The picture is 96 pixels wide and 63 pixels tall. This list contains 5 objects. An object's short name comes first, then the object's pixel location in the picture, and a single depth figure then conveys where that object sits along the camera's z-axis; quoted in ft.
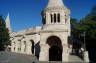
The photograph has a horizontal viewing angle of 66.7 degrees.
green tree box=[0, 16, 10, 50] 51.41
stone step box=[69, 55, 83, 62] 34.71
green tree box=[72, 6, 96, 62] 39.23
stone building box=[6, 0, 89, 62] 36.13
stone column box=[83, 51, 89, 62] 34.43
